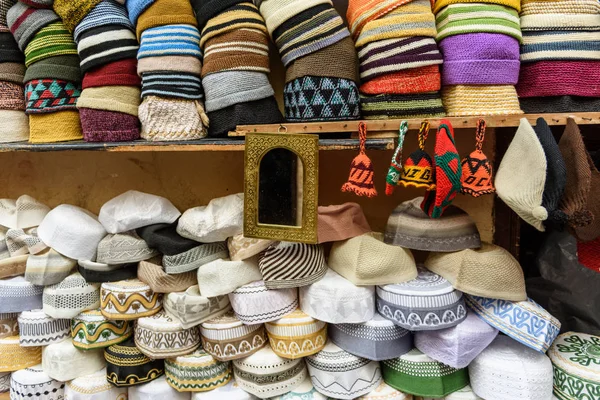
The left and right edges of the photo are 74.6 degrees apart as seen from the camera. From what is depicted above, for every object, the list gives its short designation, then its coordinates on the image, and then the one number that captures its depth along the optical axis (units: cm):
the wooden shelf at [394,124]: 88
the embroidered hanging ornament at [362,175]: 92
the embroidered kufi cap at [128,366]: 114
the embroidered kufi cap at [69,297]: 114
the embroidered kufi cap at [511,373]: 94
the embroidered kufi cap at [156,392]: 114
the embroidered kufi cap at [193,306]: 105
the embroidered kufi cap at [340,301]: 101
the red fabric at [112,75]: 108
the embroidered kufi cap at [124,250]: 110
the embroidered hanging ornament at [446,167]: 85
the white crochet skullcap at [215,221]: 104
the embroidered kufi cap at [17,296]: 117
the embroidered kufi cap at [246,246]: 103
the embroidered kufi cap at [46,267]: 113
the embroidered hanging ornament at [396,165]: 90
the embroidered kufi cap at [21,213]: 122
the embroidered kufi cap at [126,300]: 110
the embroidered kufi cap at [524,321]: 93
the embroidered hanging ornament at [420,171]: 89
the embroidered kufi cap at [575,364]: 93
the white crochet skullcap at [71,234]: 112
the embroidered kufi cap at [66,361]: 116
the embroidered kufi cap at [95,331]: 114
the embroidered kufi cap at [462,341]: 97
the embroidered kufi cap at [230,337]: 106
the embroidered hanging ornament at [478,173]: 88
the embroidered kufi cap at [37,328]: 117
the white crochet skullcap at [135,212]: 110
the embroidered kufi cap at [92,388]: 117
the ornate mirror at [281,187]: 92
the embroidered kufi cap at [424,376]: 101
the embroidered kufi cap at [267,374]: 107
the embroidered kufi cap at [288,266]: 102
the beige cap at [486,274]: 96
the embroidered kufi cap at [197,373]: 110
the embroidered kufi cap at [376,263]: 101
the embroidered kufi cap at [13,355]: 121
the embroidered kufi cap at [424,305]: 97
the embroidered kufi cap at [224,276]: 104
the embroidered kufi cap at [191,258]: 106
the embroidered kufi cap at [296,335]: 104
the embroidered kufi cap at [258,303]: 104
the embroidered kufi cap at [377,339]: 101
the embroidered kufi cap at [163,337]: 109
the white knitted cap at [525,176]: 80
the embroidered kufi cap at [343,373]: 104
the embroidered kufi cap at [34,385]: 119
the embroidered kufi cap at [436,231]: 99
